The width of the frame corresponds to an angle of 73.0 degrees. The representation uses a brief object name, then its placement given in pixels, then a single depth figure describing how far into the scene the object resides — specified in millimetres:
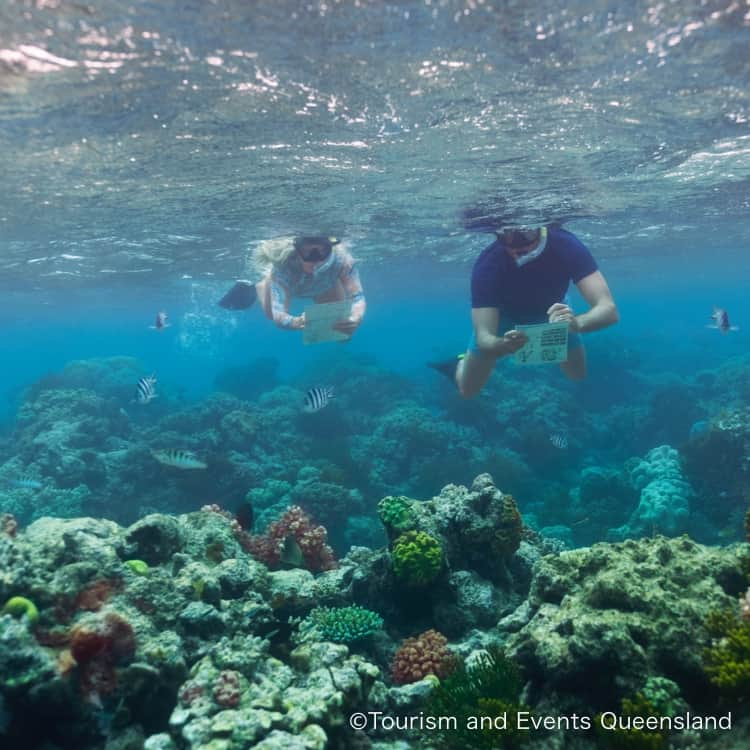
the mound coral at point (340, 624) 5883
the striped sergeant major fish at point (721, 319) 10852
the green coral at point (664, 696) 3812
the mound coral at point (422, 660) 5715
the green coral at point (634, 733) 3502
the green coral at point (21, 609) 4367
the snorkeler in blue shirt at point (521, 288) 9500
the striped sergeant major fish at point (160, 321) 12654
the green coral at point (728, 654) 3586
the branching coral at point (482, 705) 3924
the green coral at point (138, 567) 5594
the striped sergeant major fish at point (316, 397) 10164
